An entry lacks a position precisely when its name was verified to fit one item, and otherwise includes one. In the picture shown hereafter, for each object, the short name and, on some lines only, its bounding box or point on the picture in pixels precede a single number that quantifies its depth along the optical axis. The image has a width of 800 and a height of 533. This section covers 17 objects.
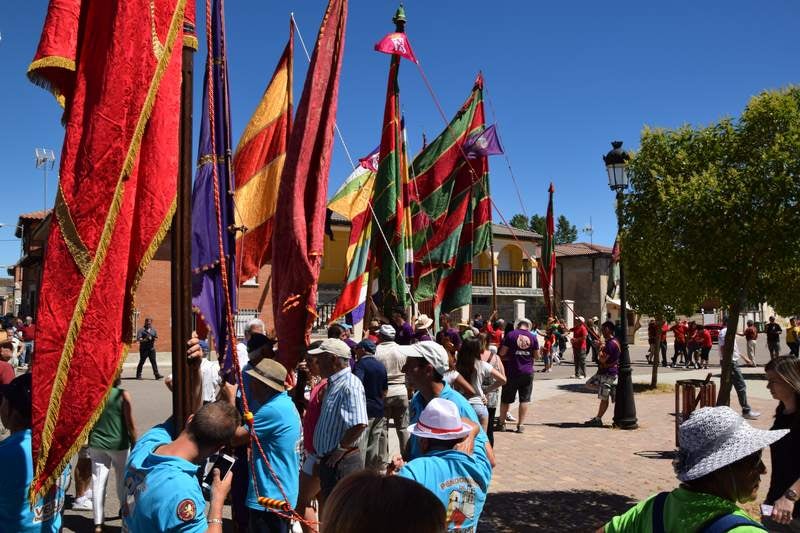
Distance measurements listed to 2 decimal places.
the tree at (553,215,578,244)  113.56
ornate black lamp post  9.93
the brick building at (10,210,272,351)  26.34
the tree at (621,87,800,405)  6.30
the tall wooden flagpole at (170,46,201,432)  3.23
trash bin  8.83
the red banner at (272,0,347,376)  4.33
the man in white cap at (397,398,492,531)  2.90
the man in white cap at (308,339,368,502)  4.62
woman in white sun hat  2.20
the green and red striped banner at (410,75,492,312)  12.54
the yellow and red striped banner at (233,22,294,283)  7.48
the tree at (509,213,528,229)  98.24
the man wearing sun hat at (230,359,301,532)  4.03
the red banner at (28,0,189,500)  2.95
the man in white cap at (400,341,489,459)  4.29
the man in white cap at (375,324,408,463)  7.48
